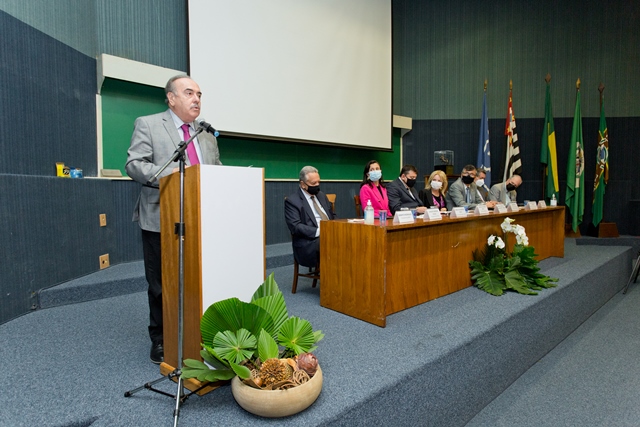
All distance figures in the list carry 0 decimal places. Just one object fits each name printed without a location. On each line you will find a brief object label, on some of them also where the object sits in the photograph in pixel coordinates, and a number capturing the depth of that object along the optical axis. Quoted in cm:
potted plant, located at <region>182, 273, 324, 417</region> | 132
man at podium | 174
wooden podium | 148
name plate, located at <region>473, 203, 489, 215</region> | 330
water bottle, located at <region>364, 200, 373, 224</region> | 267
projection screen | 413
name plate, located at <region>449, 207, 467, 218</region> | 306
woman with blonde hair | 410
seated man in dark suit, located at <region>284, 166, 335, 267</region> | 308
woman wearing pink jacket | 365
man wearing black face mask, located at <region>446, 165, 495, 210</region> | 423
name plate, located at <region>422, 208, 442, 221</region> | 287
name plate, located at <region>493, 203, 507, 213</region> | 370
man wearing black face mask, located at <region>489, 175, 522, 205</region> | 462
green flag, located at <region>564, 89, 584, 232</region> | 590
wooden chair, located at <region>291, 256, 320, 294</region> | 320
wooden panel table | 241
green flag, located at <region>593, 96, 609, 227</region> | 605
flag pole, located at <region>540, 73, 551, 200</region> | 612
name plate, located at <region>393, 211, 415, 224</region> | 257
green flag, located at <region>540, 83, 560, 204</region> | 595
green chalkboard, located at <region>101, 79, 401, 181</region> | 383
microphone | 143
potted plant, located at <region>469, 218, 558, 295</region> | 304
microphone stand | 143
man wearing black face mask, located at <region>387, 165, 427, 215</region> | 385
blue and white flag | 604
